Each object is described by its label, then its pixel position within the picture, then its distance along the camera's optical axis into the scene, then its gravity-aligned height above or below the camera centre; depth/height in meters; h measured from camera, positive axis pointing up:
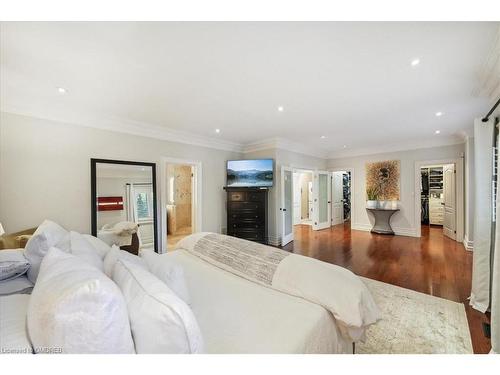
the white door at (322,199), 6.28 -0.42
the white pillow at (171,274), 1.14 -0.50
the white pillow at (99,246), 1.62 -0.49
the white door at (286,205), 4.73 -0.43
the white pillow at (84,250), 1.28 -0.42
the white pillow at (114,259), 1.18 -0.45
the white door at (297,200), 7.47 -0.49
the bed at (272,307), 0.90 -0.68
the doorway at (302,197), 7.61 -0.40
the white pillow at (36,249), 1.44 -0.43
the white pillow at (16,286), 1.28 -0.63
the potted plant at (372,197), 5.66 -0.32
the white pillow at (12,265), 1.37 -0.52
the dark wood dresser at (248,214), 4.41 -0.58
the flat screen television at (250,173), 4.54 +0.32
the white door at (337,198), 6.97 -0.41
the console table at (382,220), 5.49 -0.94
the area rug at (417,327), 1.62 -1.28
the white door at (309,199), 8.00 -0.50
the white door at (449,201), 4.85 -0.41
